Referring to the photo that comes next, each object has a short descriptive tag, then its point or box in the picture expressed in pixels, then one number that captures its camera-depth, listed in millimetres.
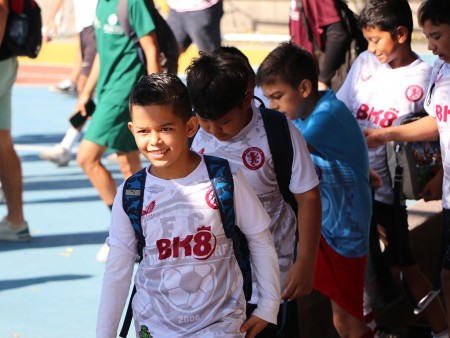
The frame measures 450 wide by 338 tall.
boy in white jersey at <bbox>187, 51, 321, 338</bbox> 6996
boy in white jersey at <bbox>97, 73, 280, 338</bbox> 6133
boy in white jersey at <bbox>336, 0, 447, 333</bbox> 10117
